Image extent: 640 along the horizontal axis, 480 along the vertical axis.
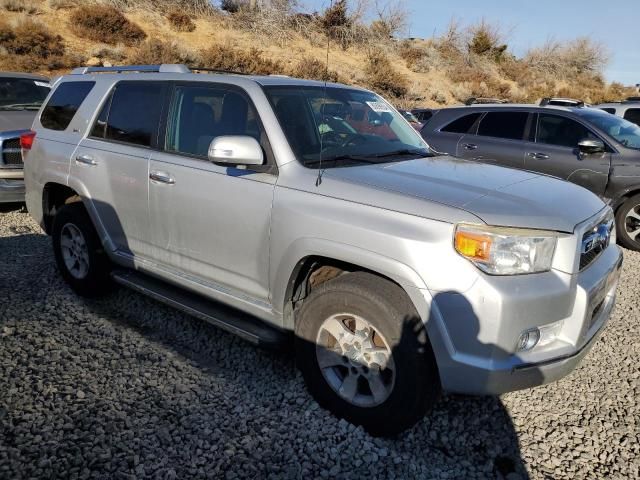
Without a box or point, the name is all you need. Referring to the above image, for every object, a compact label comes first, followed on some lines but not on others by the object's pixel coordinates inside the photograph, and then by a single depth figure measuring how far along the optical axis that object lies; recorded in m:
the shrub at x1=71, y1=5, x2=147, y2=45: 22.22
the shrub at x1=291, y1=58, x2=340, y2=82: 24.59
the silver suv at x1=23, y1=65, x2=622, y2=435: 2.42
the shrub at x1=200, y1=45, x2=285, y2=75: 22.91
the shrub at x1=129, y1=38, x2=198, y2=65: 21.34
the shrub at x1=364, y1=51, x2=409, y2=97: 27.62
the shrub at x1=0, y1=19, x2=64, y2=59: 19.53
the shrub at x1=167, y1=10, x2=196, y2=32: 25.42
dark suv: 6.70
